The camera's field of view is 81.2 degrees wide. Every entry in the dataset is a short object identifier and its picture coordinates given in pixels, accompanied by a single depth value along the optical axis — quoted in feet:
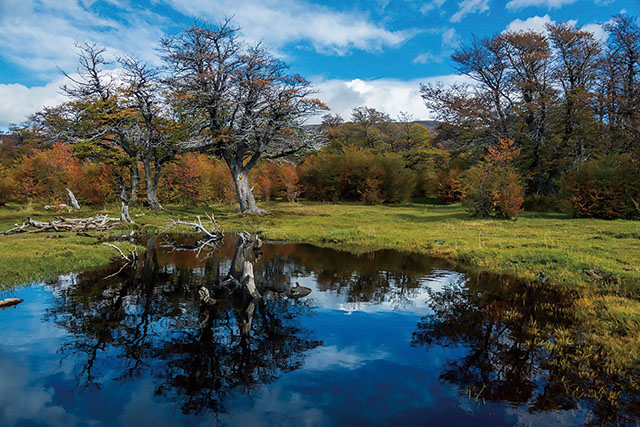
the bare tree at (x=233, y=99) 84.33
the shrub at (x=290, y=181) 143.02
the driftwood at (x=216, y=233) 52.85
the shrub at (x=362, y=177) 135.95
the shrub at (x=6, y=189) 108.50
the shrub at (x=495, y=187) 75.41
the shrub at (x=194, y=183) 119.96
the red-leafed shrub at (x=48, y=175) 104.23
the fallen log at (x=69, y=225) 55.72
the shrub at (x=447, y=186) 132.46
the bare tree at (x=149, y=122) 95.30
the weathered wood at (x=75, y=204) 87.44
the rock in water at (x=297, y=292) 32.09
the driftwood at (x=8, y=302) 27.59
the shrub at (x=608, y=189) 71.10
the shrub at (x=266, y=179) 146.30
